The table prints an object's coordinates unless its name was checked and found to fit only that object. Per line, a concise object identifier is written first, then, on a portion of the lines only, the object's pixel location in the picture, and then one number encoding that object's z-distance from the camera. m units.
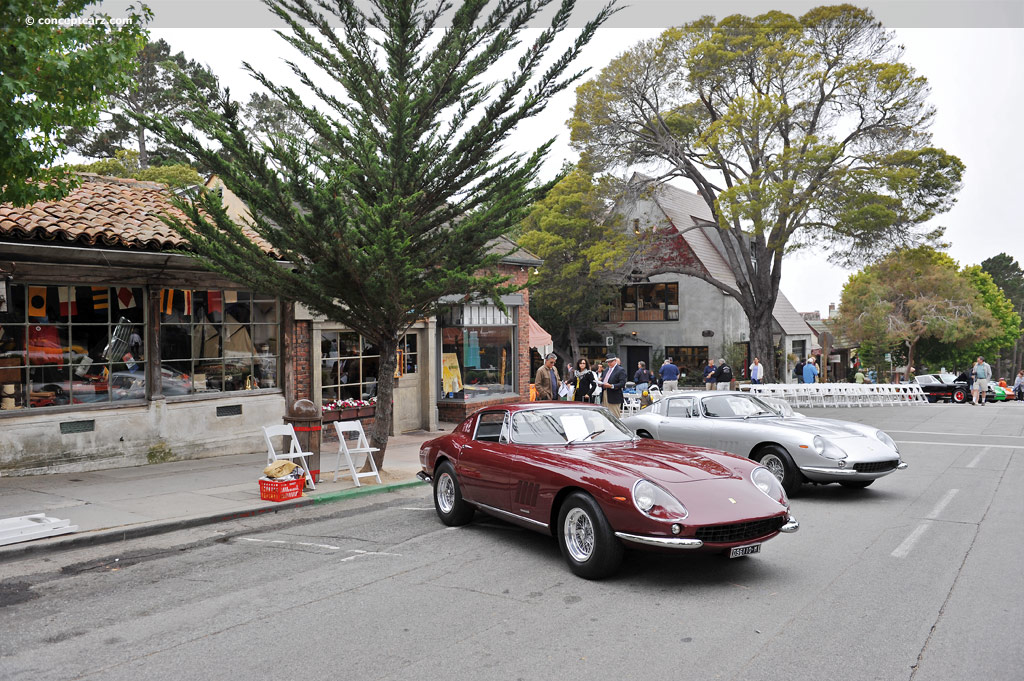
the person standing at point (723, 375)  25.12
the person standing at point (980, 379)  27.48
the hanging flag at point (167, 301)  12.22
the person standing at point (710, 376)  26.59
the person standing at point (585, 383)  18.08
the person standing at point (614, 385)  16.17
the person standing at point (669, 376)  23.52
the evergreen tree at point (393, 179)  9.57
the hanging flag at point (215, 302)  12.97
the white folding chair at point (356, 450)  10.36
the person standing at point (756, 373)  27.25
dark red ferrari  5.68
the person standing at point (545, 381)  16.83
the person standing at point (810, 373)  27.27
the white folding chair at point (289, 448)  9.91
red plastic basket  9.20
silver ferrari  8.99
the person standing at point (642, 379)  24.15
